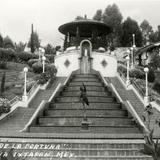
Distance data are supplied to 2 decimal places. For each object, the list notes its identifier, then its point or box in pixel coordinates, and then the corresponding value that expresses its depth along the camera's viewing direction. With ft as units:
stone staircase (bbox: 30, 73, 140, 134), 68.08
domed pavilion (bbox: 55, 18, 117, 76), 135.23
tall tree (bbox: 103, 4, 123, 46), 252.42
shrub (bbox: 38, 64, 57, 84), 101.40
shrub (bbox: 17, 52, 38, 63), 184.58
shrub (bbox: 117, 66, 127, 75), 130.10
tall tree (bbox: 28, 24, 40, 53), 296.24
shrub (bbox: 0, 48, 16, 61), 176.96
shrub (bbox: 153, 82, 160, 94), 118.40
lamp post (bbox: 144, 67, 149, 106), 87.76
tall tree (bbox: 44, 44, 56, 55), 264.78
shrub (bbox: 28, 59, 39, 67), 166.92
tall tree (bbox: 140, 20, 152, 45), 293.88
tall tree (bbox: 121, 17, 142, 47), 251.19
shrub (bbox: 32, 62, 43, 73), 139.45
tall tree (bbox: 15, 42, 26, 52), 314.45
